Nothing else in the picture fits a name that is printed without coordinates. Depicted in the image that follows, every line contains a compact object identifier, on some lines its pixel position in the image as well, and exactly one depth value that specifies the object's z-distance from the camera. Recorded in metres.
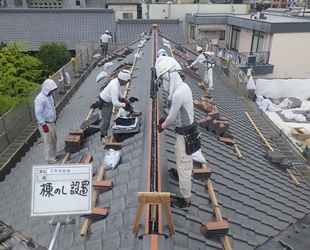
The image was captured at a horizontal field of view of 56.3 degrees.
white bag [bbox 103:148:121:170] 6.28
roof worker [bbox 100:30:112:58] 23.31
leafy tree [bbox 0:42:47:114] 12.98
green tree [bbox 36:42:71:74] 22.39
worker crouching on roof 7.46
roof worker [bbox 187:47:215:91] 14.48
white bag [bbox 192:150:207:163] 6.59
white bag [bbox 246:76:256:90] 19.34
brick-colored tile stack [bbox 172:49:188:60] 17.42
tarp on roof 21.88
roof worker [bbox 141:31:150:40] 19.69
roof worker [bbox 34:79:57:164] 8.23
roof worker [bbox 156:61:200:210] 4.93
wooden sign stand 3.88
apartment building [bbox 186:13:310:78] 23.72
